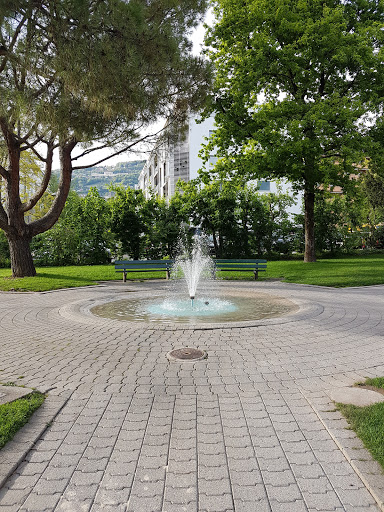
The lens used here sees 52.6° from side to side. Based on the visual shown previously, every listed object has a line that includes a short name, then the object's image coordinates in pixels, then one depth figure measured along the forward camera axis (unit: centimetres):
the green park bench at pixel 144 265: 1428
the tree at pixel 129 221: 2166
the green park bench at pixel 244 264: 1454
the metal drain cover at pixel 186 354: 513
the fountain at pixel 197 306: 778
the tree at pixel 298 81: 1691
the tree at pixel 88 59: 641
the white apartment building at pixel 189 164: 5006
